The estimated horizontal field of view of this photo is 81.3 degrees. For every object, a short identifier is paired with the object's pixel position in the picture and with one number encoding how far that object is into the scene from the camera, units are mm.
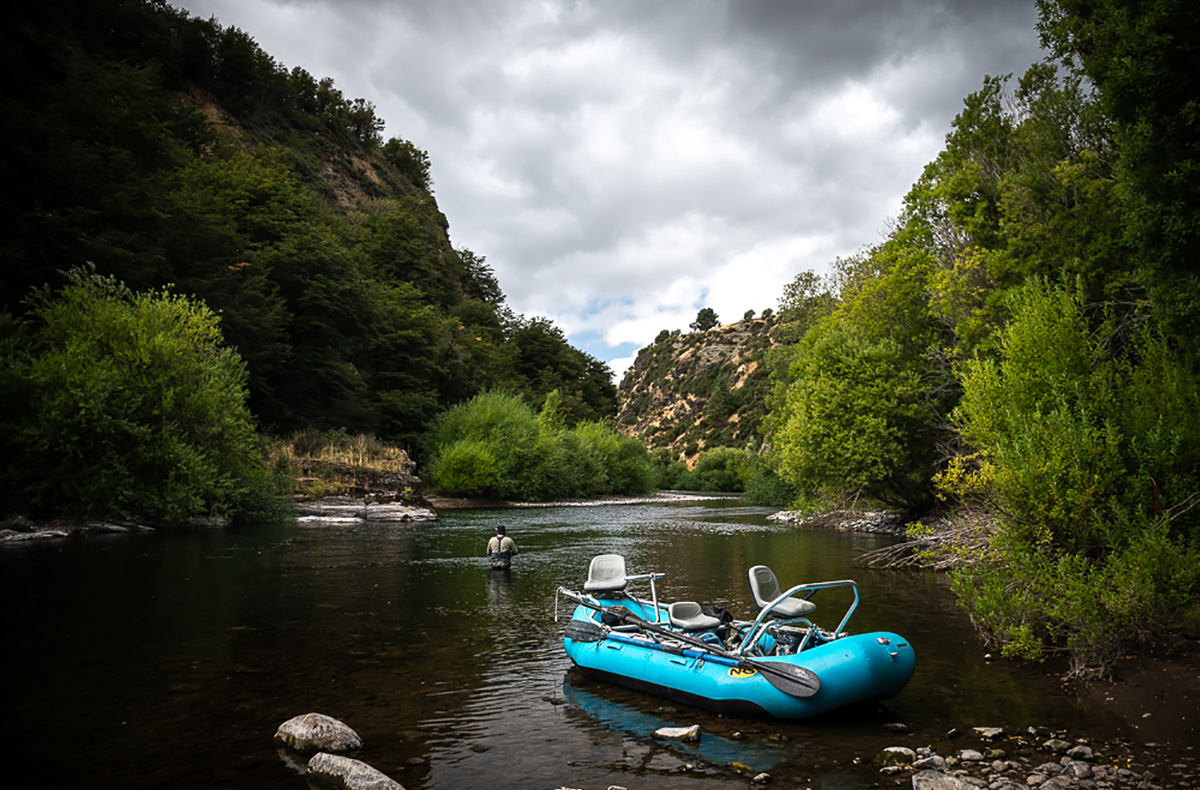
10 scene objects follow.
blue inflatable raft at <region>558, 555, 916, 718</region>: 7637
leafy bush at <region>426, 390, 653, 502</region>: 48188
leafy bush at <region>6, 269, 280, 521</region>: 22281
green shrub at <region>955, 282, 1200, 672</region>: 9031
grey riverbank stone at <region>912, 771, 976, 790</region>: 5816
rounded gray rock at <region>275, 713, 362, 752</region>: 6961
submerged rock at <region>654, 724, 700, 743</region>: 7441
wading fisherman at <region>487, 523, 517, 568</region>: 18281
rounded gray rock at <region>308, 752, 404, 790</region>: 5988
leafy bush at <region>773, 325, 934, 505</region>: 25438
